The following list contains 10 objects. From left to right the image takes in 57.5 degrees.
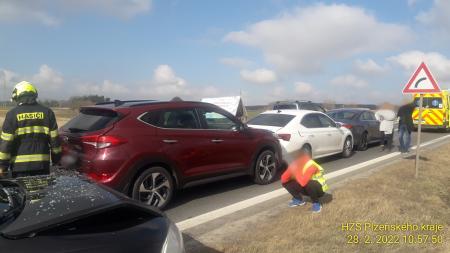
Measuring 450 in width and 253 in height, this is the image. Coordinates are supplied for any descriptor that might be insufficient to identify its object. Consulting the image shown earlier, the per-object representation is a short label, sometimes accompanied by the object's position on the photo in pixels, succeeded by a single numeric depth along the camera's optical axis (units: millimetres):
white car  9242
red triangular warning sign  8451
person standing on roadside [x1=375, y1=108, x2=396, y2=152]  13469
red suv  5469
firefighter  4730
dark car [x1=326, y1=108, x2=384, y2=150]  12990
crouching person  5898
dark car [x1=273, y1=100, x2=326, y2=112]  20219
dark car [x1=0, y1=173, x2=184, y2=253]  2164
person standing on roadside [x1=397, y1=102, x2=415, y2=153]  12452
